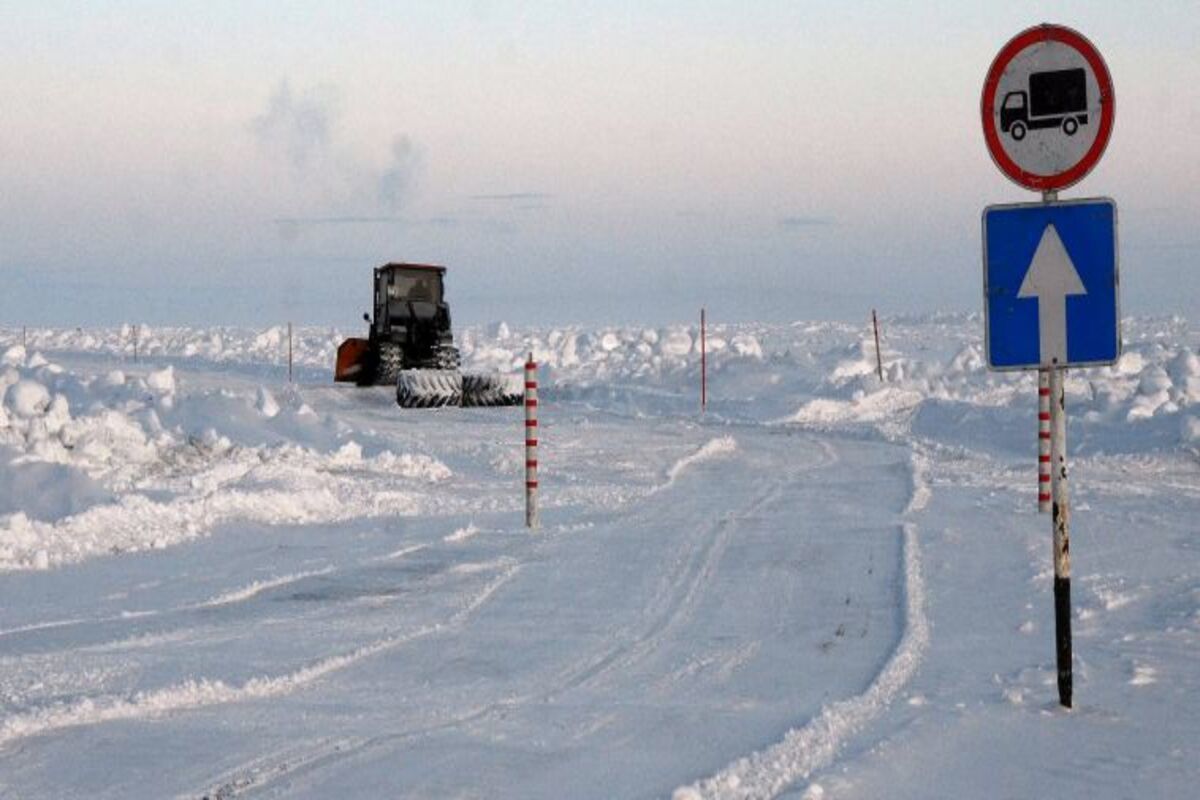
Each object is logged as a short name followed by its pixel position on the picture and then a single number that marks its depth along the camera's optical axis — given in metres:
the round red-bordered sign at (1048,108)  11.80
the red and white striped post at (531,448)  25.91
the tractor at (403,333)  72.19
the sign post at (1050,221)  11.77
